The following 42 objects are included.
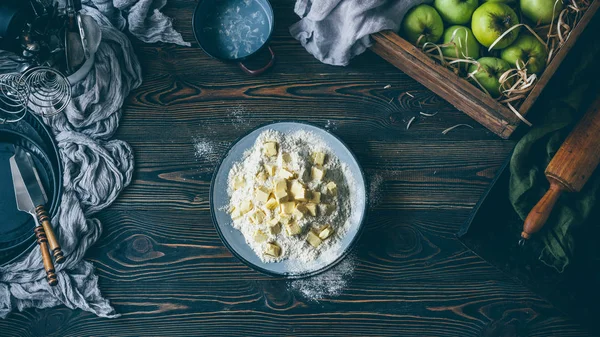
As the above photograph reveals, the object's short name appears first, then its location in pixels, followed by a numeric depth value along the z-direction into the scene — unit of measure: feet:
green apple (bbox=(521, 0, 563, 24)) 3.87
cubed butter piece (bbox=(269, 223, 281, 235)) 3.95
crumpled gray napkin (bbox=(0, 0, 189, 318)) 4.20
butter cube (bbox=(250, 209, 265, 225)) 3.96
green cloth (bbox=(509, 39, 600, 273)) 3.88
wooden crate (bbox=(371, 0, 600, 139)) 3.84
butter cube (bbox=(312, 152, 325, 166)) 4.09
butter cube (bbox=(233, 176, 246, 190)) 4.10
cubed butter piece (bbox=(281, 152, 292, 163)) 4.02
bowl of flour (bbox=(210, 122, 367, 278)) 3.96
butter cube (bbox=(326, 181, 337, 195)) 4.00
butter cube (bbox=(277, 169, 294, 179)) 3.95
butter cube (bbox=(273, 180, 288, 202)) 3.89
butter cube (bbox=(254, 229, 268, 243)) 3.97
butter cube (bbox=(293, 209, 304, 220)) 3.90
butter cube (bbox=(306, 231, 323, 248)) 3.96
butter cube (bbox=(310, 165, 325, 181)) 4.00
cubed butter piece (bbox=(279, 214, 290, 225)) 3.92
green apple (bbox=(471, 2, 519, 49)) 3.81
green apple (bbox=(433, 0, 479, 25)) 3.93
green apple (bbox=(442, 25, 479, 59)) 3.95
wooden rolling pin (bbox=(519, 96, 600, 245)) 3.74
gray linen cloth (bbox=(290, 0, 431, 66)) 3.98
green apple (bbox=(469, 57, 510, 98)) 3.90
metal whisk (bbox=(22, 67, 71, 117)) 3.87
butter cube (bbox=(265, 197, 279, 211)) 3.94
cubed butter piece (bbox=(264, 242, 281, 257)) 3.94
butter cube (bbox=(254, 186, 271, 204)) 3.94
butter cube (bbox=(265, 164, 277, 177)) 4.05
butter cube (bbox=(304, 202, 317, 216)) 3.94
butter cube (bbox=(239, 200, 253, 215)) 4.00
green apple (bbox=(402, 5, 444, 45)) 3.96
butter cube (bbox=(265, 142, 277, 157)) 4.08
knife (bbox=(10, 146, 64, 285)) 3.90
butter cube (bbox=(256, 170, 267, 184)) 4.04
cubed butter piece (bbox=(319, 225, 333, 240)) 3.97
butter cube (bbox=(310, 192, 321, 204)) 3.97
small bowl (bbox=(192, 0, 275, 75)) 4.28
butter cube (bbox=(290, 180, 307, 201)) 3.88
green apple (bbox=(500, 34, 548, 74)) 3.93
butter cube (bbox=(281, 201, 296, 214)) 3.92
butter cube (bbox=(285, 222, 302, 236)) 3.92
